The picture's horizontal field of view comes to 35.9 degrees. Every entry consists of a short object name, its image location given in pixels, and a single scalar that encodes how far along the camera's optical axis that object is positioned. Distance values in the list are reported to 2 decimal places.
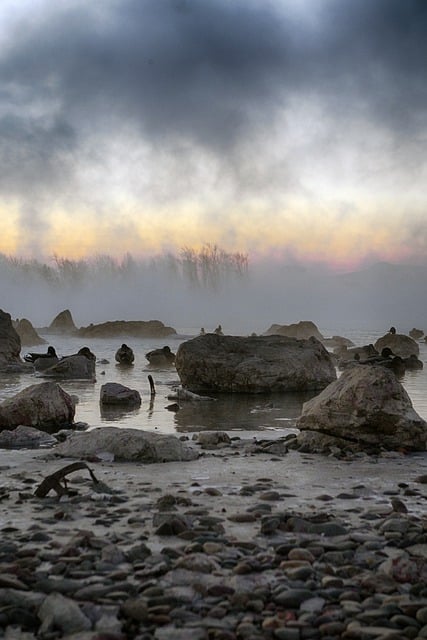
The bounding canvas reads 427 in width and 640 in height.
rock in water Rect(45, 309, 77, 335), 80.10
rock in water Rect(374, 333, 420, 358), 41.72
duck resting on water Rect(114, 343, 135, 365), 33.09
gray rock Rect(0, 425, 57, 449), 10.69
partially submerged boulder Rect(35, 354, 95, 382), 24.48
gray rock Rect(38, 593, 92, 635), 3.60
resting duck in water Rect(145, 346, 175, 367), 33.50
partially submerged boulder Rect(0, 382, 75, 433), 12.61
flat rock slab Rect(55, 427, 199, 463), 8.81
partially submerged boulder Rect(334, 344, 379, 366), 36.85
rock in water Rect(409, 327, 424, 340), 70.09
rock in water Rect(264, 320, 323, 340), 64.38
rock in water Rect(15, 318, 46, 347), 56.03
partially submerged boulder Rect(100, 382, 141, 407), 16.53
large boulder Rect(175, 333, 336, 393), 20.66
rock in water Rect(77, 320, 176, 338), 71.50
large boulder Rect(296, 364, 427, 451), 9.89
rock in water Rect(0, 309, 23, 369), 29.22
